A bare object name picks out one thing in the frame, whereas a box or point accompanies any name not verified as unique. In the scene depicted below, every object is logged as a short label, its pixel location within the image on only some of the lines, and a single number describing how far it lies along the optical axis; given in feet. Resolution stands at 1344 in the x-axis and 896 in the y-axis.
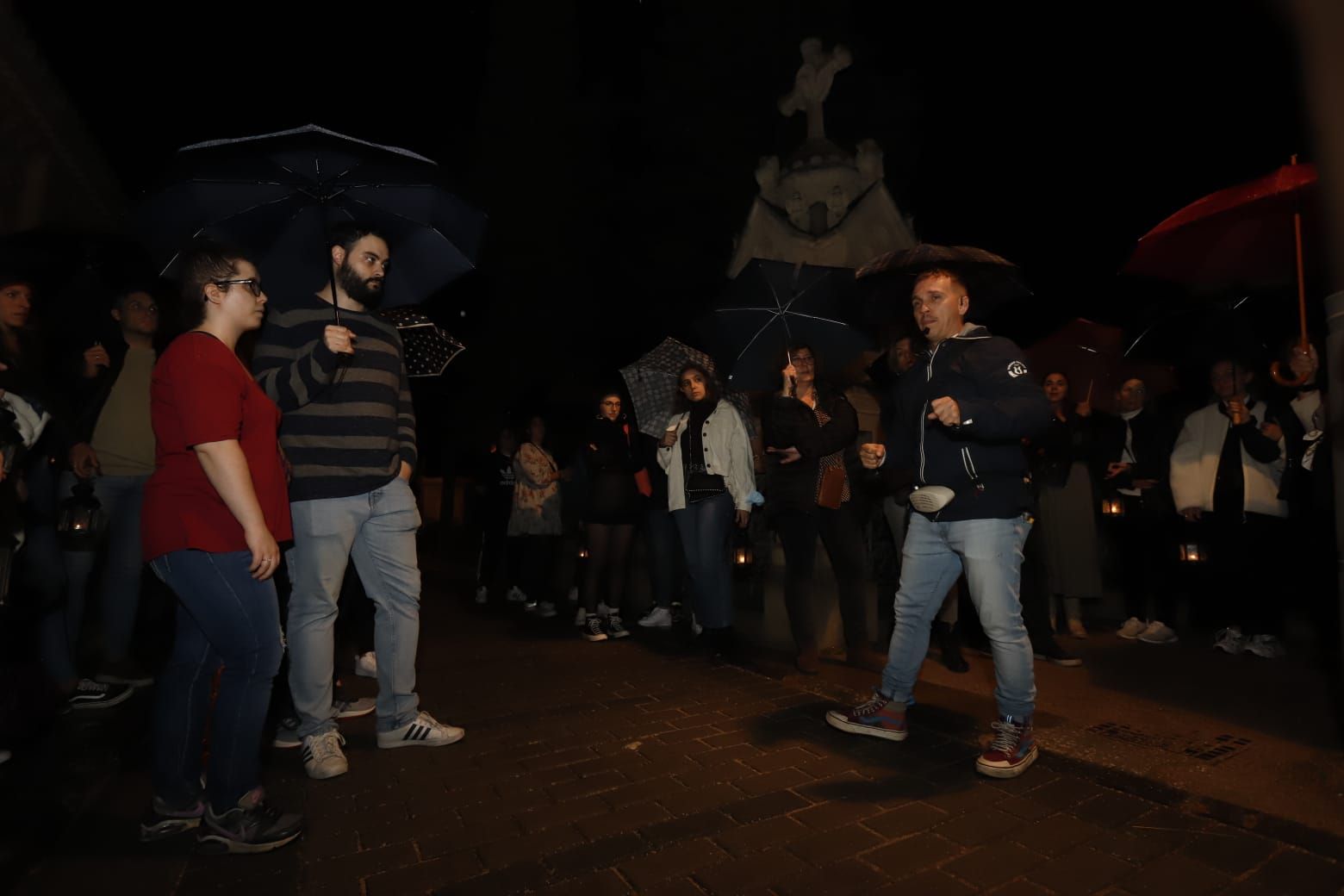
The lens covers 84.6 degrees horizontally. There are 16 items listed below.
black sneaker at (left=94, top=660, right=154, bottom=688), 14.21
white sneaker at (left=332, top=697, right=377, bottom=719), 13.48
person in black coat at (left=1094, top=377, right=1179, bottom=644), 19.65
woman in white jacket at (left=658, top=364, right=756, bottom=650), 17.44
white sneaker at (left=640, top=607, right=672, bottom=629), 21.97
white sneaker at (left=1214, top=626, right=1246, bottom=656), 17.42
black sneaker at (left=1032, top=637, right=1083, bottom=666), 16.40
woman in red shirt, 8.00
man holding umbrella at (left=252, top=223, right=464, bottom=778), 10.58
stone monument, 24.18
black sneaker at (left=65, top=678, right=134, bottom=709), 13.39
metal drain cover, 10.94
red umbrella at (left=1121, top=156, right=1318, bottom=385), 11.96
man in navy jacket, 10.34
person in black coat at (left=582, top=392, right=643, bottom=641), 20.90
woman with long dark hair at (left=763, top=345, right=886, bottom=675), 16.40
